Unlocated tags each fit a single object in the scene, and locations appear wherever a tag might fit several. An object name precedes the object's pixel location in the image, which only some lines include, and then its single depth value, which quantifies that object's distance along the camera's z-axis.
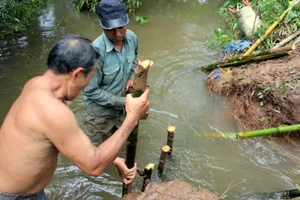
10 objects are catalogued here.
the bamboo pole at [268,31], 5.58
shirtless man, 1.78
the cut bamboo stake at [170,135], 3.55
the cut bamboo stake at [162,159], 3.38
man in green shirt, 2.89
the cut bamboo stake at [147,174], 3.12
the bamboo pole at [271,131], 3.62
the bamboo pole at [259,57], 5.04
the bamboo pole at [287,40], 5.31
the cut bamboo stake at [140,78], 2.24
